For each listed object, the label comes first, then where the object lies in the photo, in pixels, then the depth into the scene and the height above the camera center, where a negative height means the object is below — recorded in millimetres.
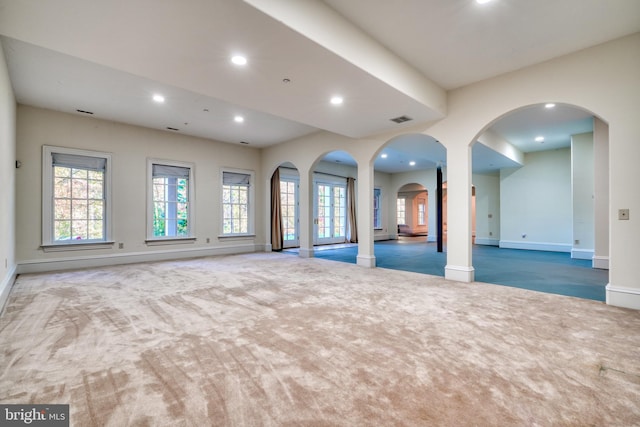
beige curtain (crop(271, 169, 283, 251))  8867 -38
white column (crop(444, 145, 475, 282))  4578 +6
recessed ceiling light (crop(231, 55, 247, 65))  3007 +1659
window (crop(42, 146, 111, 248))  5473 +378
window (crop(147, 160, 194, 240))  6793 +358
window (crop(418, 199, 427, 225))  18525 +161
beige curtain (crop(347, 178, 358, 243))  11625 -56
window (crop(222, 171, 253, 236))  8125 +346
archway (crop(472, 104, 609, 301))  5468 +698
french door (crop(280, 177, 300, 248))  9766 +130
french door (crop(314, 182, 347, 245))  10835 +65
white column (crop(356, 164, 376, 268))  6082 -30
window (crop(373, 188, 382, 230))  12891 +161
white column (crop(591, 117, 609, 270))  5574 +458
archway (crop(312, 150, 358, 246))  10750 +511
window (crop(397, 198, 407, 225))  16812 +181
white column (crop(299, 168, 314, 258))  7445 +19
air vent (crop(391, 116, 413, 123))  4805 +1633
